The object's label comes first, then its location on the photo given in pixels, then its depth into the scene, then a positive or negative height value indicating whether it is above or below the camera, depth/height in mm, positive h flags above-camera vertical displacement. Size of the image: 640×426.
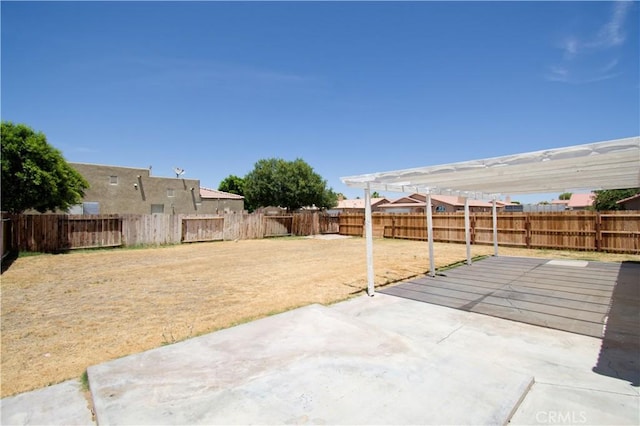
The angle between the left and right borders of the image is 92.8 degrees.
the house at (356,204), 50019 +2320
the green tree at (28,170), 12109 +2040
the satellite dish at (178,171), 26609 +4109
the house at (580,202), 45781 +2012
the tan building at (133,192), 20859 +1978
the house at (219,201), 28375 +1612
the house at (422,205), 45219 +1739
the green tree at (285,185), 31344 +3382
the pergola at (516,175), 4410 +883
